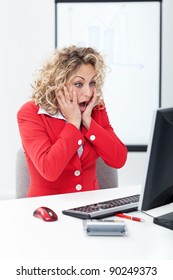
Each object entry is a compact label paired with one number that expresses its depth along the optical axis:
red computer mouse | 1.40
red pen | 1.43
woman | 1.91
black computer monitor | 1.23
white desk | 1.13
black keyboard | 1.42
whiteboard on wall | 3.14
